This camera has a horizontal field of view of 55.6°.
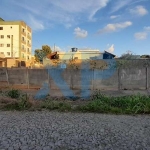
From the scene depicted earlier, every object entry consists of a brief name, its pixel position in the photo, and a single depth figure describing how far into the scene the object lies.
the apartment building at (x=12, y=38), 41.56
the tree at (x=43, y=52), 43.20
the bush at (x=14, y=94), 6.68
